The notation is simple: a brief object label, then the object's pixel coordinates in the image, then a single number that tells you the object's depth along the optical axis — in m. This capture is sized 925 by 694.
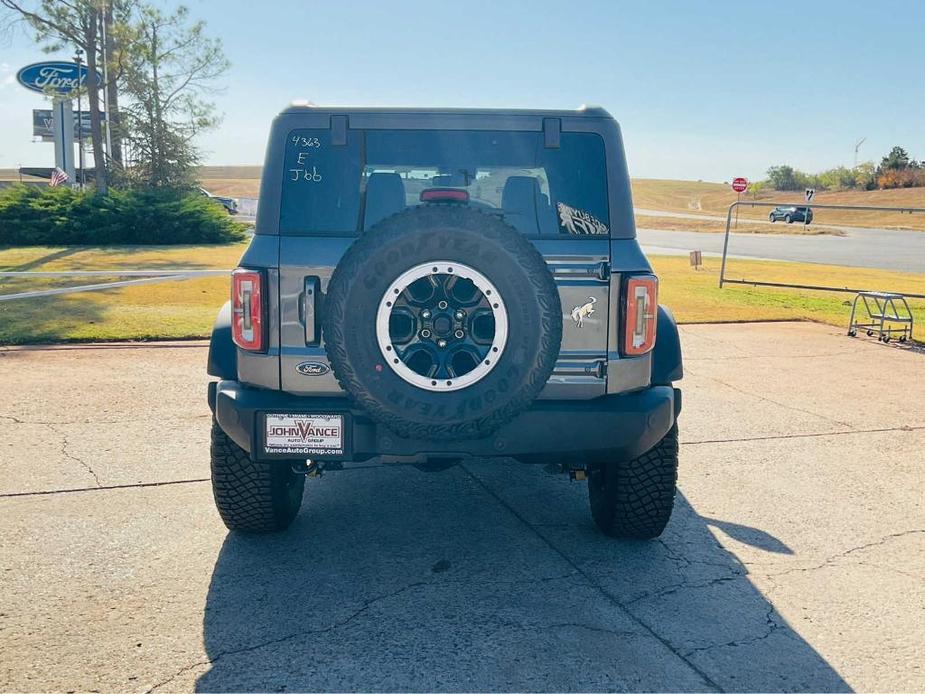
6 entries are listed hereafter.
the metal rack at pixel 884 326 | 10.11
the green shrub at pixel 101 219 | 23.75
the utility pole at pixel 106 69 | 32.09
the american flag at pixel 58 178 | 33.08
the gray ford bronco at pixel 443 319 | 3.08
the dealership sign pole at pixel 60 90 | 32.57
